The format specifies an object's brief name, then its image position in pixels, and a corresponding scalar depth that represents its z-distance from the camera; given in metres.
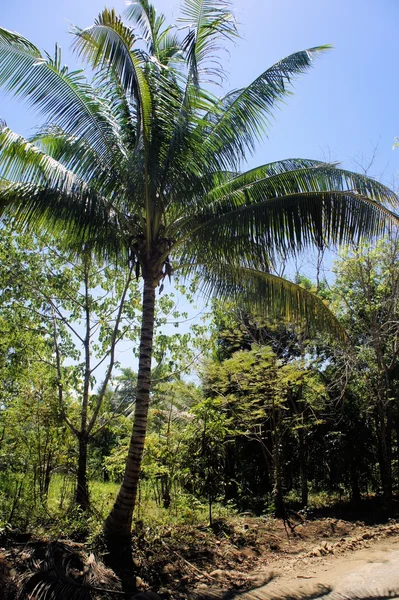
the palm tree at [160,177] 6.59
